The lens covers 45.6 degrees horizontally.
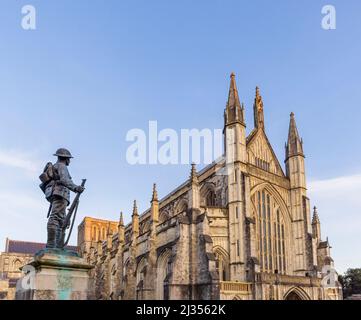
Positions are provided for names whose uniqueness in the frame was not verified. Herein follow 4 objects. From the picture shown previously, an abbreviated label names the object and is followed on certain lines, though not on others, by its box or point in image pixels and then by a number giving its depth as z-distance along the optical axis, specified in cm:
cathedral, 2838
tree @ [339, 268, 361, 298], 6077
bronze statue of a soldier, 804
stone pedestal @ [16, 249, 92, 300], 748
